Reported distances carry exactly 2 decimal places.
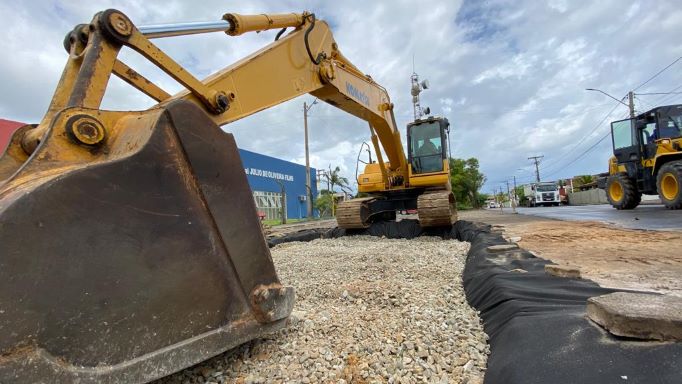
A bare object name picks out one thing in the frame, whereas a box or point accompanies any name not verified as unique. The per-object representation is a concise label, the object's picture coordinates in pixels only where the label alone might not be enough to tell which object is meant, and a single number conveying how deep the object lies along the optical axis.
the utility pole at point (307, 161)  22.78
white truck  32.46
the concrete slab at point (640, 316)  1.48
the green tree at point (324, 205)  29.84
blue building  31.88
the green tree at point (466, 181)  36.19
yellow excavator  1.32
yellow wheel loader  10.91
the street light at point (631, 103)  23.02
